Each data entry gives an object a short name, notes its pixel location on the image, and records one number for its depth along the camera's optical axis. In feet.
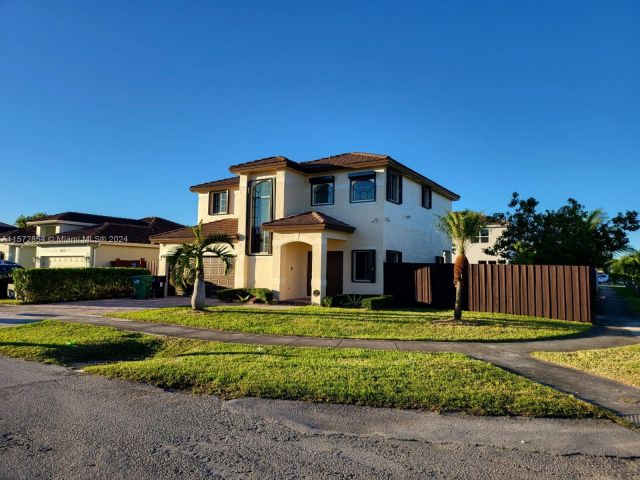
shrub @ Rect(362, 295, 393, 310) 60.13
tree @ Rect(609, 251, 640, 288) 138.62
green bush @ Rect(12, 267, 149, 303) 67.26
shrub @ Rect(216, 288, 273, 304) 67.41
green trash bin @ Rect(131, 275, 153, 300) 76.02
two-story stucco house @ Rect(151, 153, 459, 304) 67.00
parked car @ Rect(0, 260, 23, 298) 76.54
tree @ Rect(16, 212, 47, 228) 207.96
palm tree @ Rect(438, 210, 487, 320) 49.49
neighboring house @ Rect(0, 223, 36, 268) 133.90
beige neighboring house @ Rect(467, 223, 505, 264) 133.80
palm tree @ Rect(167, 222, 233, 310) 54.90
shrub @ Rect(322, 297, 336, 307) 62.34
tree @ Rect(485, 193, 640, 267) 78.48
